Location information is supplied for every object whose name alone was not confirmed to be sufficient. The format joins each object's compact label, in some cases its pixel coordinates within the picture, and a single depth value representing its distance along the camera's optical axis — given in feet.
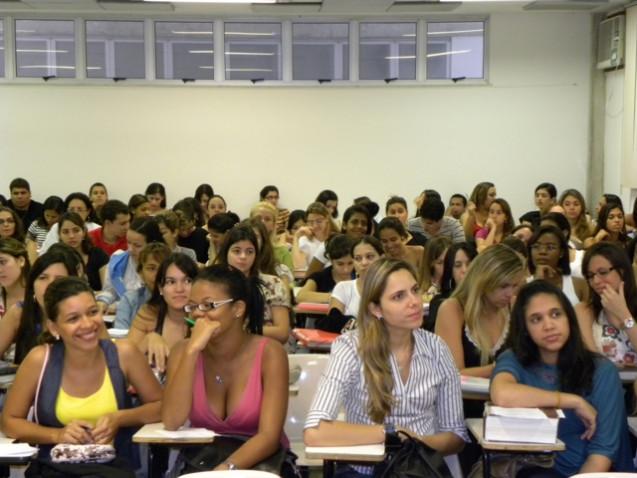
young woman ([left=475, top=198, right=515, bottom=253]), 28.12
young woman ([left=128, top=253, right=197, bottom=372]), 15.24
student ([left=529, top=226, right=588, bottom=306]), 18.71
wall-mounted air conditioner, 35.63
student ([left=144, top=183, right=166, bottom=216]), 36.94
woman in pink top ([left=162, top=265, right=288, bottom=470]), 11.30
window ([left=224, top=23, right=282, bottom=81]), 39.06
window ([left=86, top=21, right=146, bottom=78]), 38.91
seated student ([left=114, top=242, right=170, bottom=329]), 17.26
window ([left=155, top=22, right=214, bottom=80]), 38.96
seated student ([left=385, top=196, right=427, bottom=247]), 31.27
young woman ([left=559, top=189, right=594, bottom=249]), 30.45
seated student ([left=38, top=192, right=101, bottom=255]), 29.86
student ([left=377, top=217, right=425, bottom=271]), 22.79
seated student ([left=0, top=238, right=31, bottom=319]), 16.66
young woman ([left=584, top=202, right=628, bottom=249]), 27.78
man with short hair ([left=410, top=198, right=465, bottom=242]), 27.12
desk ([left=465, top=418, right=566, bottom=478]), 10.34
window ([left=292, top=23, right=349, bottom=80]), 39.06
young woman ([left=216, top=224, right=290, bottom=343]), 16.92
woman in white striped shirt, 11.03
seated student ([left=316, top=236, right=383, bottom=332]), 18.47
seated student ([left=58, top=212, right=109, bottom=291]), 22.76
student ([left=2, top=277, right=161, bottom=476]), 11.59
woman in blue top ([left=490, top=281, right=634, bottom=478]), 11.11
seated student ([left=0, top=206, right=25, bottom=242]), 24.76
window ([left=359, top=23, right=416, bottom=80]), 39.14
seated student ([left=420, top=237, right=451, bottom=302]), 19.95
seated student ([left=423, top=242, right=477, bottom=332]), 17.51
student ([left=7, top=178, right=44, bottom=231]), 34.83
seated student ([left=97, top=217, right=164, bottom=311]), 20.76
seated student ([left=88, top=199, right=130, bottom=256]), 25.08
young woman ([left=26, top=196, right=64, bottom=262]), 30.63
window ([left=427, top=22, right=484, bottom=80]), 38.86
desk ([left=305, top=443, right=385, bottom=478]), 10.11
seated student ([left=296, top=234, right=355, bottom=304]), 20.86
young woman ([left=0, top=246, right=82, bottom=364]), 14.57
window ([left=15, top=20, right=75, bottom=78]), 38.99
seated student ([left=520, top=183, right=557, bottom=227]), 34.68
